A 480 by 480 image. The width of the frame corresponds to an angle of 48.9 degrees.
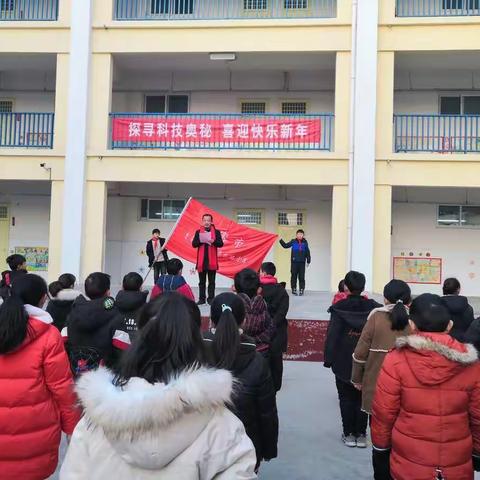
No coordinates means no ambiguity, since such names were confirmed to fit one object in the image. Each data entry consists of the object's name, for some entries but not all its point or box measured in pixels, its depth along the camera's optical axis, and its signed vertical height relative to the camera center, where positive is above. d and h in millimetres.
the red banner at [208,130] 13672 +3351
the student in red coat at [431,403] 2652 -711
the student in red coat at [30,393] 2559 -691
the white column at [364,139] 12875 +3001
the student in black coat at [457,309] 4836 -421
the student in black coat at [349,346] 4504 -743
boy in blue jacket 12742 +54
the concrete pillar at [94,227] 13602 +716
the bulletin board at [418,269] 14805 -178
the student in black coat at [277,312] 5340 -545
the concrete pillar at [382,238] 12922 +594
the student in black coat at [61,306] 4598 -456
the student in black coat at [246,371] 2533 -587
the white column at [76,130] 13484 +3176
